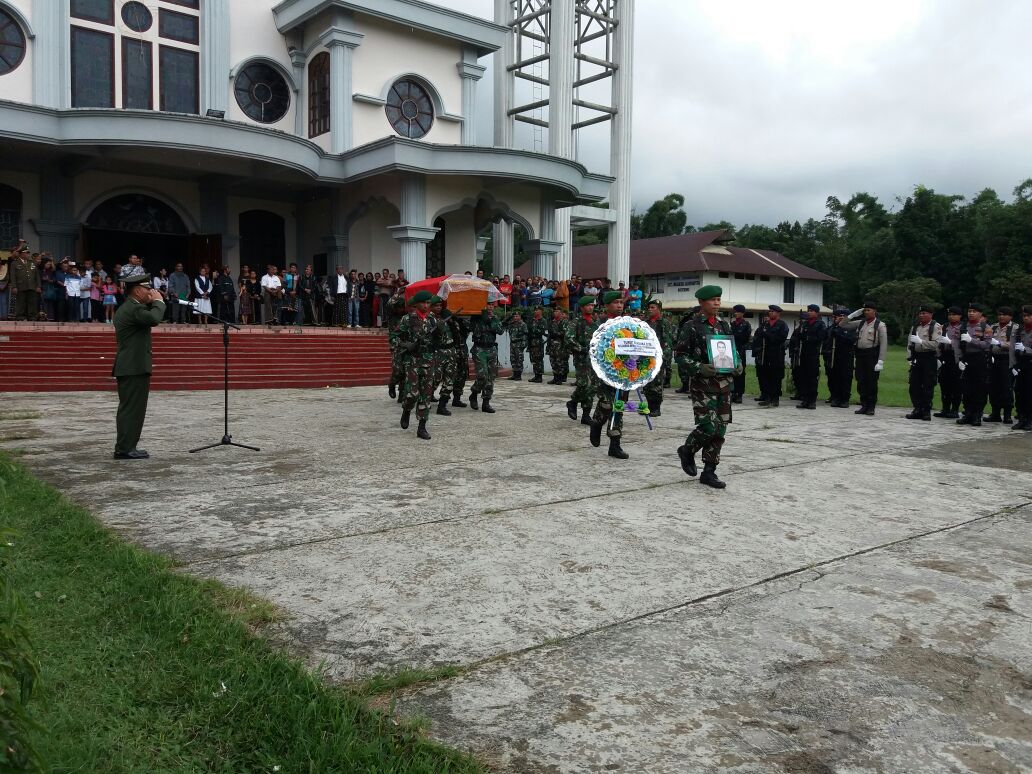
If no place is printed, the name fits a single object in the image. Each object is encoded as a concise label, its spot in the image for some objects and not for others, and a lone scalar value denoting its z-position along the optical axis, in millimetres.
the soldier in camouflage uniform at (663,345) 11477
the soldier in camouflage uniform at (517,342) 20031
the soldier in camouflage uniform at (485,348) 12945
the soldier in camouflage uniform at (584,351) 10406
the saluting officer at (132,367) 8086
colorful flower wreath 8492
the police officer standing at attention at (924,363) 13383
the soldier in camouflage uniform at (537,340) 19578
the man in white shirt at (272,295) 21266
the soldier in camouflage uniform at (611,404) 8758
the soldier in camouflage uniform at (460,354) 12547
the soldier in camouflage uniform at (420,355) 9945
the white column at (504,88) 32094
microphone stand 8766
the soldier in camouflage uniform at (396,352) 13109
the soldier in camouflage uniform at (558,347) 18188
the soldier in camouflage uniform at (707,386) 7316
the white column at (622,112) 31812
